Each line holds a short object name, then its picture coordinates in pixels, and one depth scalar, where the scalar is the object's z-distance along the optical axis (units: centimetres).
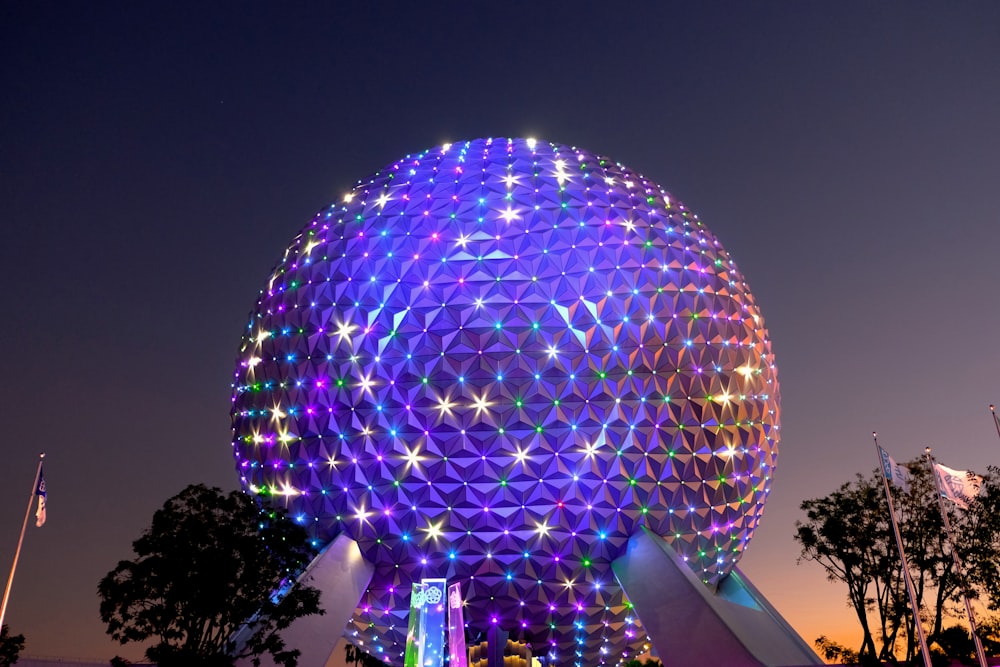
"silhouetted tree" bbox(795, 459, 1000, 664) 3111
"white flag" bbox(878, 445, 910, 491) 2206
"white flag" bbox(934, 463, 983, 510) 2209
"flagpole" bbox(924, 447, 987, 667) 2086
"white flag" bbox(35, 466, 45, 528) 2211
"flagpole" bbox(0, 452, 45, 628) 2046
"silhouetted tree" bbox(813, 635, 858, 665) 3978
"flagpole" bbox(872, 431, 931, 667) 2089
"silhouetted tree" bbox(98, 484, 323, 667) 2098
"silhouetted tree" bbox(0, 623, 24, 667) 2673
